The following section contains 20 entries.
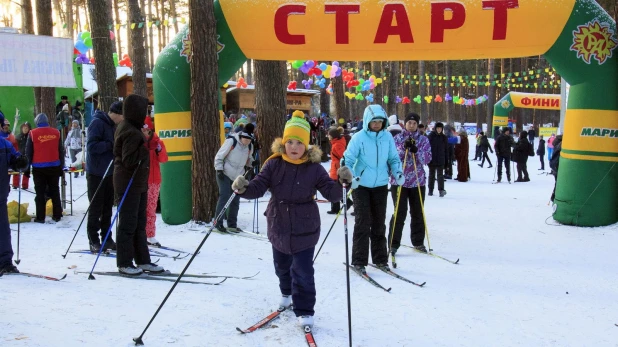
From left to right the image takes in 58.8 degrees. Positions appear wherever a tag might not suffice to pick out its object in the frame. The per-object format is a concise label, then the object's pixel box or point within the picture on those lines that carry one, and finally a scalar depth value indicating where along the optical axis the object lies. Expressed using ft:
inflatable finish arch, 96.58
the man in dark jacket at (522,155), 53.88
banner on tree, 31.07
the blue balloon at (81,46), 52.37
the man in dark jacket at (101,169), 21.22
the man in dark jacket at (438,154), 41.83
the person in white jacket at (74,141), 47.24
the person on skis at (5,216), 17.19
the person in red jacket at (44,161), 28.04
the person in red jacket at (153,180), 21.42
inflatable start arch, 26.16
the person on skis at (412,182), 22.03
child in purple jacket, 13.29
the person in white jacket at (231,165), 25.93
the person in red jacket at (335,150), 33.35
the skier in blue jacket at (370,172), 19.06
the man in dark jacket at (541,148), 69.27
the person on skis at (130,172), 17.43
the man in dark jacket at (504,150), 53.31
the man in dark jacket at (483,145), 68.28
